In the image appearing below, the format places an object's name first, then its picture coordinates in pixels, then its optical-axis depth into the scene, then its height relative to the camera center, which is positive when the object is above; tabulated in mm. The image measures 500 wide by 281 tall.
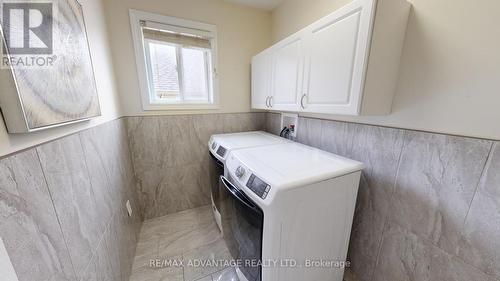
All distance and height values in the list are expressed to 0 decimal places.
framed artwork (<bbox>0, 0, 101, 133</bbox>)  484 +120
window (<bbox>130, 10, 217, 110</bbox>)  1707 +438
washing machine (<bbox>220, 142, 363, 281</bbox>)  845 -593
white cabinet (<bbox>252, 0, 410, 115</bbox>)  868 +264
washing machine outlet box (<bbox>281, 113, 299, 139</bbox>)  1829 -216
